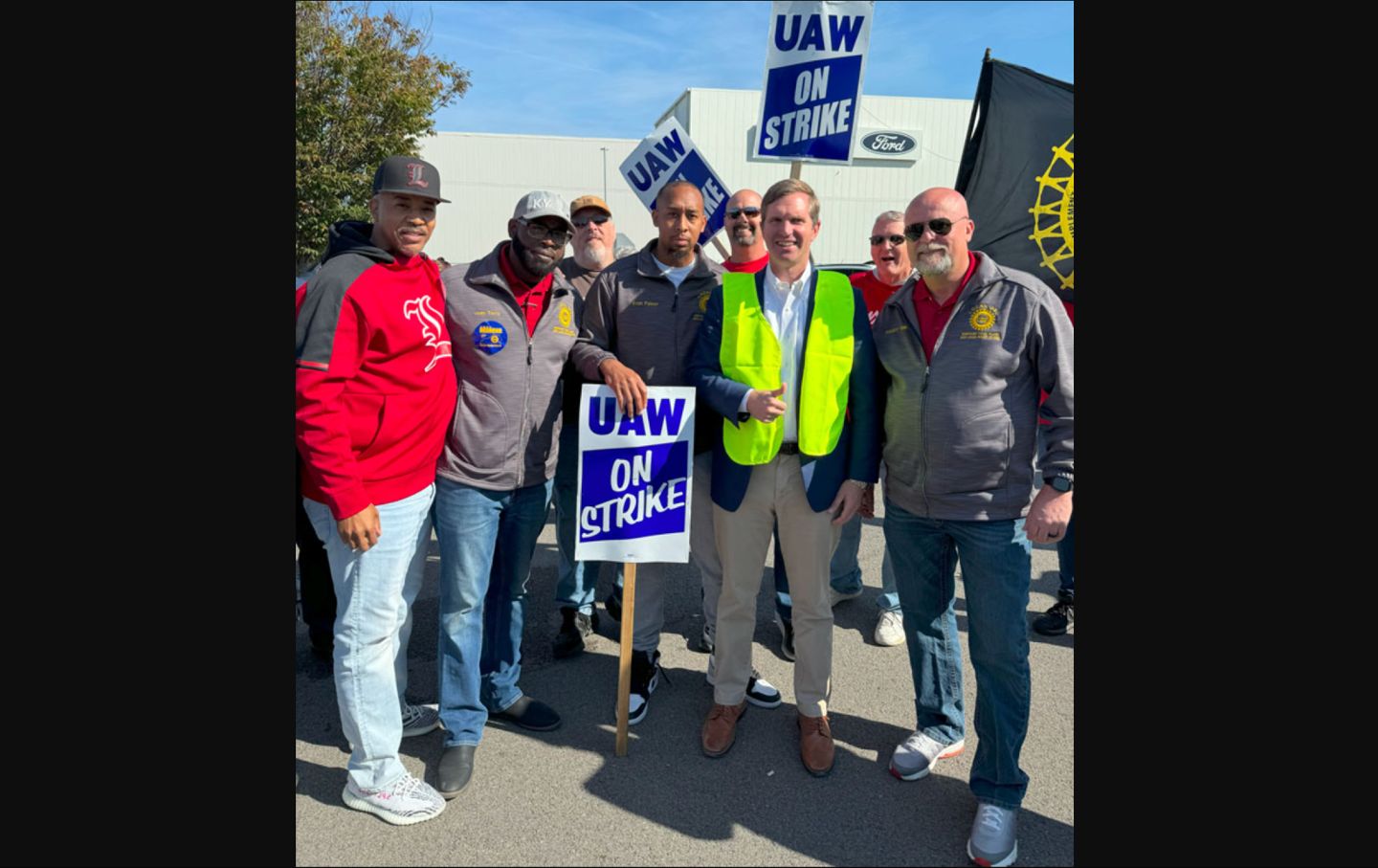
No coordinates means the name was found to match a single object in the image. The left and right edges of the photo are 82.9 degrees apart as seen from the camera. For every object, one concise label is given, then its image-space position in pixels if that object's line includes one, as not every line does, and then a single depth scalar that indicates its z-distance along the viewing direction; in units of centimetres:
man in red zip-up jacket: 273
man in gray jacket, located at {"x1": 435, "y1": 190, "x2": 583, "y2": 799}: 324
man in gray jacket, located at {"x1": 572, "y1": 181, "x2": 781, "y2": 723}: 376
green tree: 1706
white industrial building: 2705
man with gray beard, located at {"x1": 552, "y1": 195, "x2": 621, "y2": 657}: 428
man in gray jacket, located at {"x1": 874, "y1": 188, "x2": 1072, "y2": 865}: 285
